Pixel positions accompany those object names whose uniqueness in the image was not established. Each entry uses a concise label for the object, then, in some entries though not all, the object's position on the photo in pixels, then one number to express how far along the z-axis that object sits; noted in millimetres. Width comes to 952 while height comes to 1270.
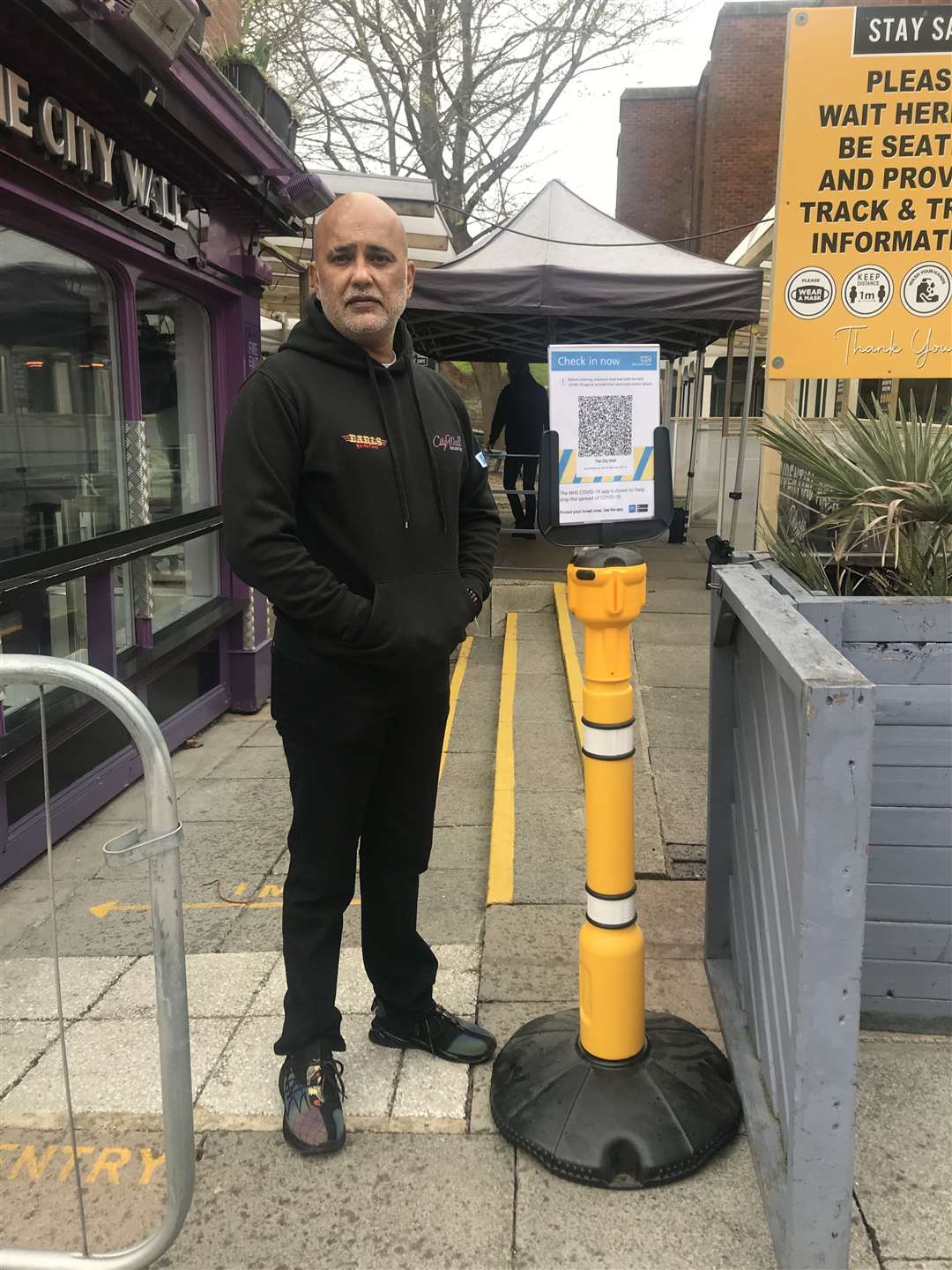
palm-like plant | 2730
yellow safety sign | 4281
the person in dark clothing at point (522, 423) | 10984
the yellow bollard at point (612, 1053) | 2113
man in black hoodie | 2102
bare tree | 17344
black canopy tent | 7605
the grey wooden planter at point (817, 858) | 1636
